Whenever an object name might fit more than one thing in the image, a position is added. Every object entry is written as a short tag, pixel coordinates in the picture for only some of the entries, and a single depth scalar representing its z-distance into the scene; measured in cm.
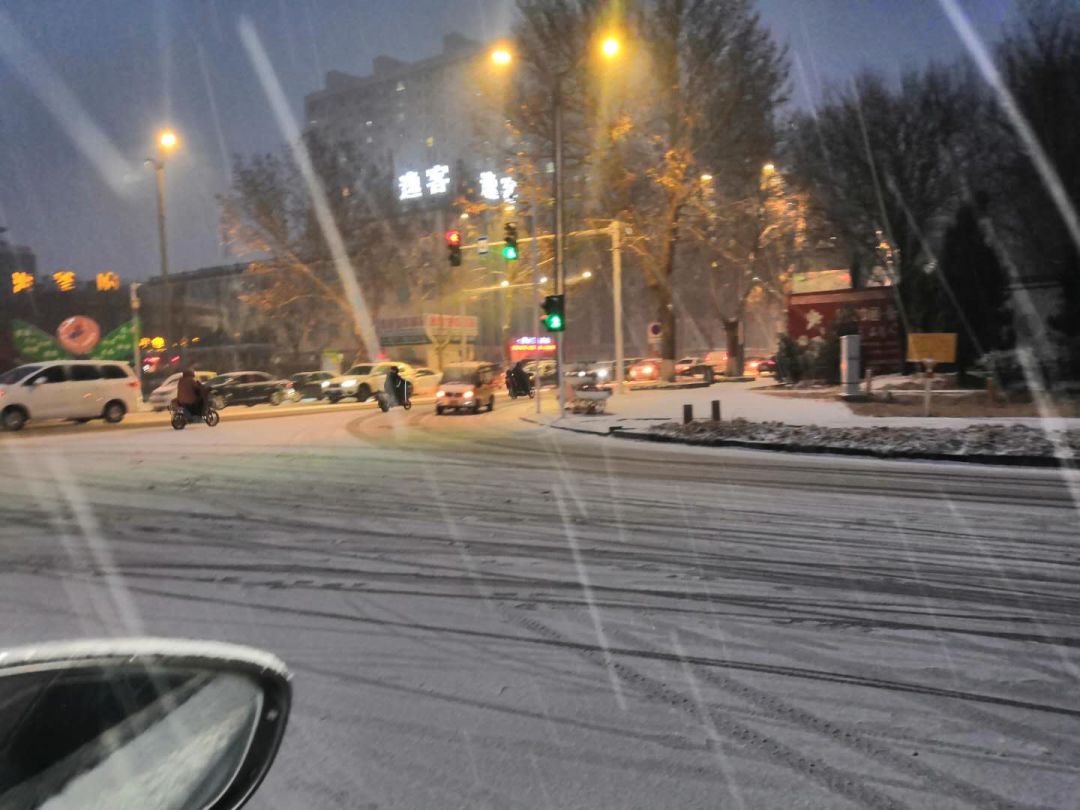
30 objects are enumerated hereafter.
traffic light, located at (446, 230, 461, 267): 2688
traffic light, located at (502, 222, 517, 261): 2638
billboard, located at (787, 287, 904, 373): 3216
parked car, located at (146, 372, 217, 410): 3378
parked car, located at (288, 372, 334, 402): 4325
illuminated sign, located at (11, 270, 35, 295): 3794
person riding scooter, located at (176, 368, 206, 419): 2247
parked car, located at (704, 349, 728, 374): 5975
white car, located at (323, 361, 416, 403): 3828
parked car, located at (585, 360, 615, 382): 4707
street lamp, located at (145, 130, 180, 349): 3177
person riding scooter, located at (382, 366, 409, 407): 3089
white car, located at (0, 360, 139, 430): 2292
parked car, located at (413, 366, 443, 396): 4284
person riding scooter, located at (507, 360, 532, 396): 3600
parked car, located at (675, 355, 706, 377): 4605
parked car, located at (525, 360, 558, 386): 4584
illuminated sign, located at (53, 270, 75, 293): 3675
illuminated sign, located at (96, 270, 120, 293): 3816
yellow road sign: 2138
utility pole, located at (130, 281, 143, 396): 3362
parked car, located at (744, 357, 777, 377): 4766
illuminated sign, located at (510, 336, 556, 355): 6888
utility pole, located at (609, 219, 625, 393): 3228
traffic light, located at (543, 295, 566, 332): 2392
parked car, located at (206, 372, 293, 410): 3519
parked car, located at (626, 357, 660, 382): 5094
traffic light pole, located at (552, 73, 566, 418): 2398
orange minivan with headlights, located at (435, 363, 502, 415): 2794
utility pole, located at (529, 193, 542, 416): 2588
